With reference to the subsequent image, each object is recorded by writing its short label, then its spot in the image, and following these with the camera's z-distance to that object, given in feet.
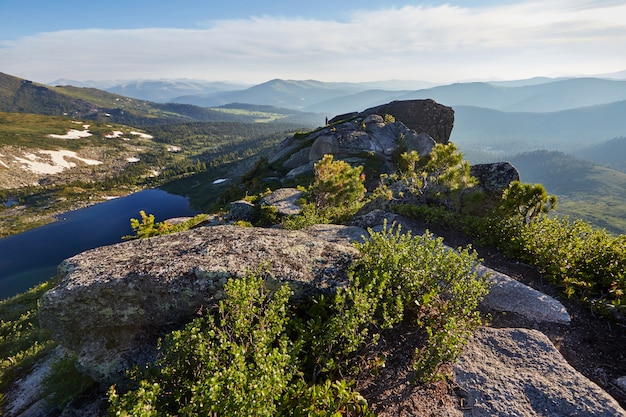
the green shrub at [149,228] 59.11
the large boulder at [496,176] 60.49
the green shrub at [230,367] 13.53
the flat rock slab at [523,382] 17.75
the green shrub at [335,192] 70.95
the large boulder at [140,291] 23.40
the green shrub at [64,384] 25.29
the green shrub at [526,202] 42.45
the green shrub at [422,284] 20.59
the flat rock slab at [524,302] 27.35
